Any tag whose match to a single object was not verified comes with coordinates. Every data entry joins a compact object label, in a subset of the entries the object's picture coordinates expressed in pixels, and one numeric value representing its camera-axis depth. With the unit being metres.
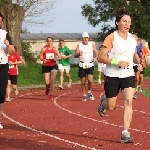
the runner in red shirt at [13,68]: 20.00
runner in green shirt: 26.04
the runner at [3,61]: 10.59
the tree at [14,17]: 37.12
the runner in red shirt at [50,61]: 19.03
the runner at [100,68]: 31.22
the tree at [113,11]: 68.31
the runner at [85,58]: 17.95
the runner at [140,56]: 19.45
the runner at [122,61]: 9.03
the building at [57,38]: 66.81
